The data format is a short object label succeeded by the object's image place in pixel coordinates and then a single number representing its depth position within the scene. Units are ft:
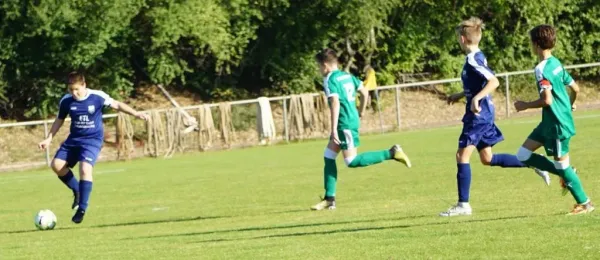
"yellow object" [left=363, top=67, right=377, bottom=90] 106.52
